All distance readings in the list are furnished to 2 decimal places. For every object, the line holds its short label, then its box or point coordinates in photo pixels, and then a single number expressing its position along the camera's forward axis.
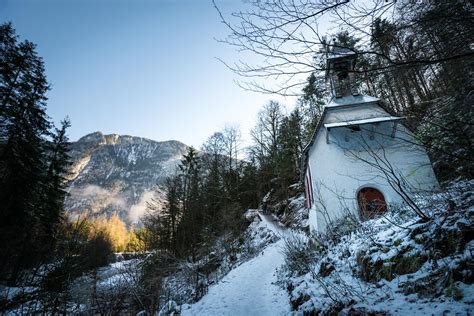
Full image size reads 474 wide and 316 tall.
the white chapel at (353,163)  8.98
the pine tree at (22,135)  13.44
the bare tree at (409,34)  2.20
